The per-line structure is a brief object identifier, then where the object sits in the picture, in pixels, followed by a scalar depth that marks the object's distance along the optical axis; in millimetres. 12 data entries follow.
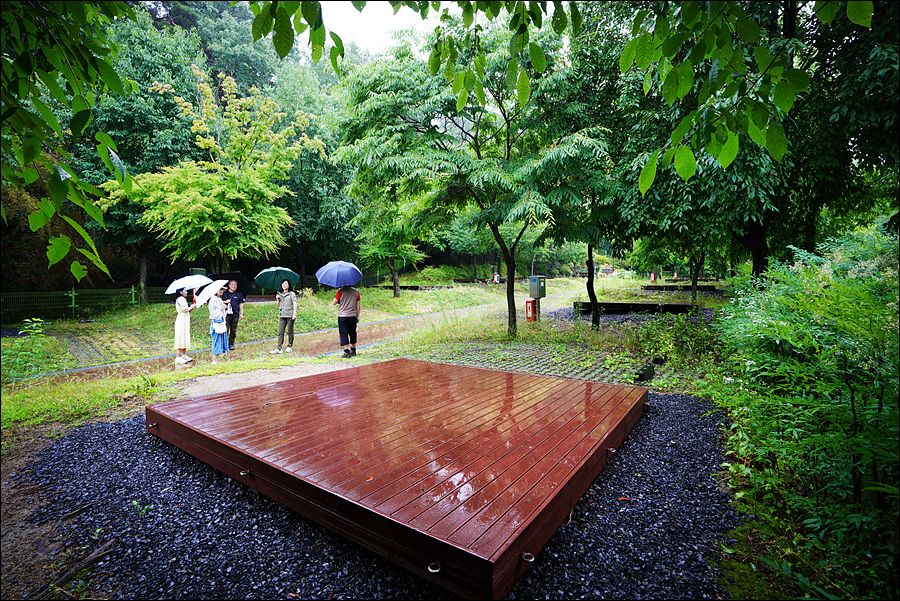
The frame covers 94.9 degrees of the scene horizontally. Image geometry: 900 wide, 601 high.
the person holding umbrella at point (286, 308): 9148
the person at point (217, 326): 8031
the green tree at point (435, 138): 7199
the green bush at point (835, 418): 1800
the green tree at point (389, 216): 8945
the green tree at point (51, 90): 1225
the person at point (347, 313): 8336
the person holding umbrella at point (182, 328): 7583
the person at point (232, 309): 8898
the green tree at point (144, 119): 13414
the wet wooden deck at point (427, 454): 1990
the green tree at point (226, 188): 10672
